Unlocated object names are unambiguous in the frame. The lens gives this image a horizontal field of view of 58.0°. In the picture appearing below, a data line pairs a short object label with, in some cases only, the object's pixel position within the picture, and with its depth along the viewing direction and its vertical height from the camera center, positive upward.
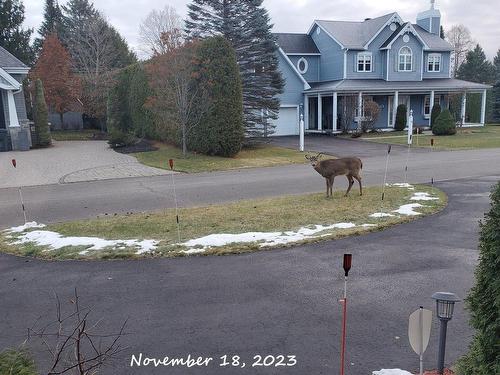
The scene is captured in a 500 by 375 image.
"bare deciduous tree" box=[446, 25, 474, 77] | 75.50 +9.76
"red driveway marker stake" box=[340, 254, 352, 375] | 3.85 -1.34
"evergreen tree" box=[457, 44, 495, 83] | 61.91 +4.08
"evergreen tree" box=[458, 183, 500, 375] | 2.96 -1.38
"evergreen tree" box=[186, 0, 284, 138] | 28.27 +4.66
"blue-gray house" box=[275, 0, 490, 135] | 37.03 +2.71
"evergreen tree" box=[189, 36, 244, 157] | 21.91 +0.83
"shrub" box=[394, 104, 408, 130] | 36.62 -1.21
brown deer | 12.20 -1.68
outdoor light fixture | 3.56 -1.62
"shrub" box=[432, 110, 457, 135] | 32.78 -1.71
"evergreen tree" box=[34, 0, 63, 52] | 57.22 +12.38
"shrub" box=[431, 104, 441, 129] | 37.56 -0.85
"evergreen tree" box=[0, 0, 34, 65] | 42.47 +8.15
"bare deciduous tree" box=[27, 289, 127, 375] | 4.51 -2.49
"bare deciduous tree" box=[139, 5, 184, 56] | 23.02 +3.55
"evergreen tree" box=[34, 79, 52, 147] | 30.36 -0.20
